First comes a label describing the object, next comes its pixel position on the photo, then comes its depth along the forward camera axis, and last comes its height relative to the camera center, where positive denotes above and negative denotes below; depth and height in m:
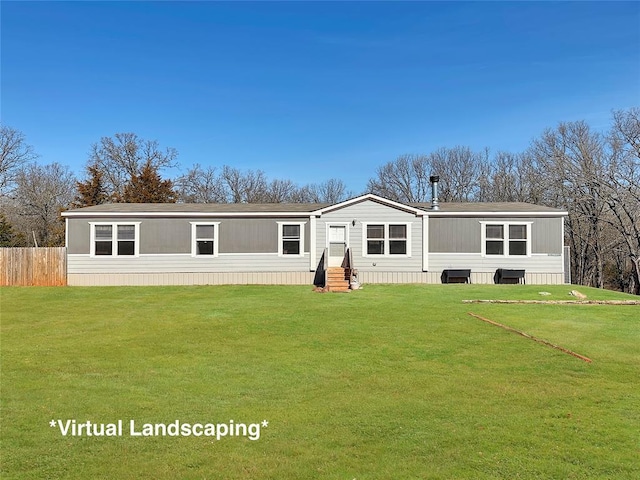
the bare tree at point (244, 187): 48.62 +7.28
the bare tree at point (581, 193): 31.84 +4.46
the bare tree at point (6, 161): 35.94 +7.52
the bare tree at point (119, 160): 43.19 +9.10
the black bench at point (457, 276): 18.95 -1.09
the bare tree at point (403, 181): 46.44 +7.72
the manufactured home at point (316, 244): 19.02 +0.28
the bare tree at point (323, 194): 51.97 +6.90
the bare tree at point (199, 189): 45.03 +6.76
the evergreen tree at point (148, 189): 34.41 +4.96
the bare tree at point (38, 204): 38.41 +4.32
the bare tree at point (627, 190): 29.16 +4.19
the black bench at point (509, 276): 18.80 -1.08
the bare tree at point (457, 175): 43.31 +7.84
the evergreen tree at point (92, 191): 34.12 +4.70
